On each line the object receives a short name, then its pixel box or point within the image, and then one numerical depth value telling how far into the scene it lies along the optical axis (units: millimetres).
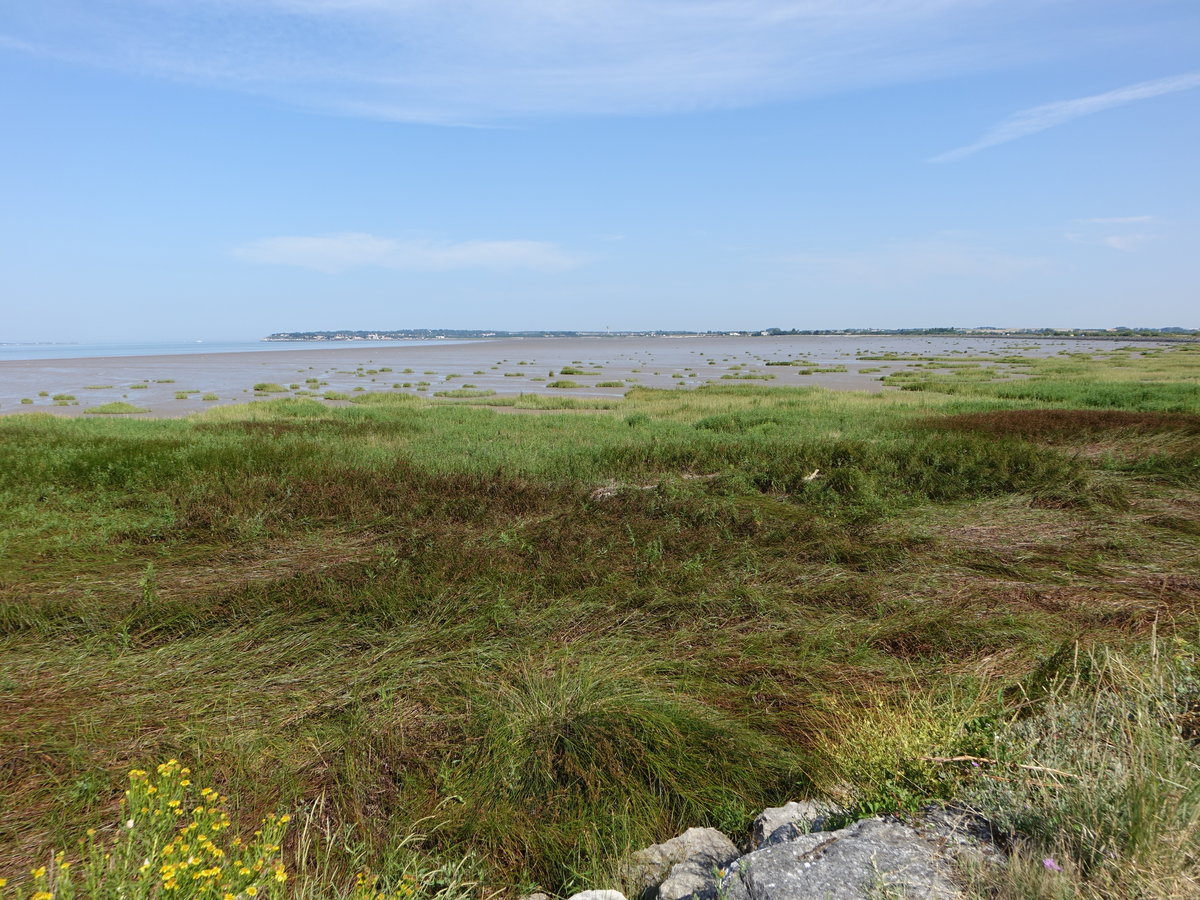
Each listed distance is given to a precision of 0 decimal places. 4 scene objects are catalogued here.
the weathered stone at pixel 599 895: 3037
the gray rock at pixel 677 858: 3303
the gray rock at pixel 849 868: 2695
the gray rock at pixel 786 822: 3367
